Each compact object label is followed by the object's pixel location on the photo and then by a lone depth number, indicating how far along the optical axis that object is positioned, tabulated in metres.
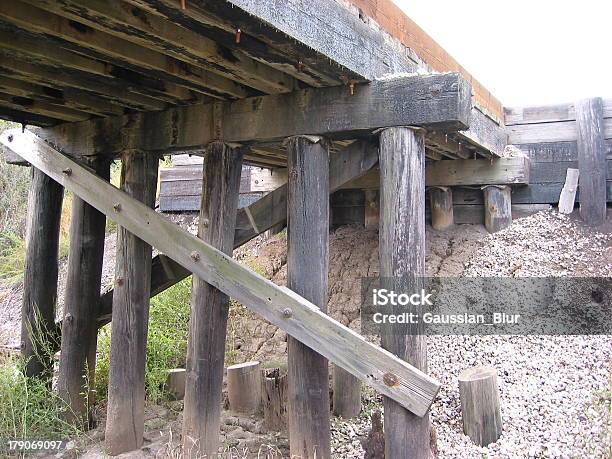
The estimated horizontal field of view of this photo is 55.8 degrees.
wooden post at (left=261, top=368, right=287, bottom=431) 4.75
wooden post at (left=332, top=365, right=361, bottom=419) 4.90
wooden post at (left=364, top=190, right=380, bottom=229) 7.21
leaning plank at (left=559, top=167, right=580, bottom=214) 6.50
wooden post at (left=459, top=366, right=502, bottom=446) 4.31
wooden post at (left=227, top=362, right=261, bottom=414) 5.16
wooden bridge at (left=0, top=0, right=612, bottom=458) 3.27
